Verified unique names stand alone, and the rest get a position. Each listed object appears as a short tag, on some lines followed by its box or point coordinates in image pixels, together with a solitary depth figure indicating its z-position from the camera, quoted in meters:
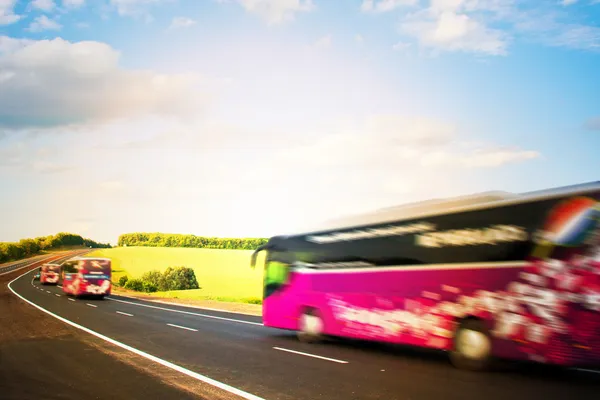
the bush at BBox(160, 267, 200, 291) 64.06
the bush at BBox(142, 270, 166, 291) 64.50
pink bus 9.38
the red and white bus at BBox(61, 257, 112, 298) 38.72
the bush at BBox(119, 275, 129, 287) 66.56
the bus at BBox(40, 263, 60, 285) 67.38
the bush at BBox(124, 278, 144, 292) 62.51
